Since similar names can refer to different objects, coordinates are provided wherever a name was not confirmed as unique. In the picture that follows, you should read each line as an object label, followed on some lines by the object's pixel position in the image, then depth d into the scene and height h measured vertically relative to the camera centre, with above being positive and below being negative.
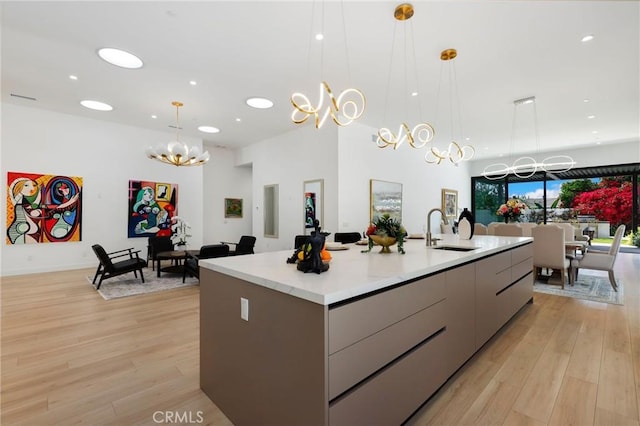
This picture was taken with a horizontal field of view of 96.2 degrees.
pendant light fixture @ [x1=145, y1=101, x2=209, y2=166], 5.55 +1.22
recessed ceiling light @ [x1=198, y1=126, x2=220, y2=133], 7.20 +2.19
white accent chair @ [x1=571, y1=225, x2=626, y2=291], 4.67 -0.76
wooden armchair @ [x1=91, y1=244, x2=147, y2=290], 4.74 -0.91
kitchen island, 1.26 -0.65
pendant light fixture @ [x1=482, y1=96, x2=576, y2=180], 5.52 +1.95
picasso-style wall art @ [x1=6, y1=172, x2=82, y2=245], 5.77 +0.13
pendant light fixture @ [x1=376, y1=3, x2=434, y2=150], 2.91 +2.10
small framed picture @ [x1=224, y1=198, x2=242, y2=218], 9.63 +0.25
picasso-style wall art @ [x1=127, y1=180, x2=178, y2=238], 7.14 +0.19
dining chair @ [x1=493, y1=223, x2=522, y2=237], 5.39 -0.29
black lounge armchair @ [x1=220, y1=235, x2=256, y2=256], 5.96 -0.66
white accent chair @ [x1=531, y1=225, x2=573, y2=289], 4.74 -0.58
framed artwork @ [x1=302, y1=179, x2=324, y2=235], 6.58 +0.33
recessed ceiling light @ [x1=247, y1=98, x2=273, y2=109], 5.42 +2.17
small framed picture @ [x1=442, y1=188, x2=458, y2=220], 10.08 +0.46
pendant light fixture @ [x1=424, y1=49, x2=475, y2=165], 3.83 +2.15
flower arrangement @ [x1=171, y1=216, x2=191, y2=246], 6.39 -0.44
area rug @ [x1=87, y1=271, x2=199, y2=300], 4.59 -1.24
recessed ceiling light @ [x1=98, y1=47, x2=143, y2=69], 3.79 +2.16
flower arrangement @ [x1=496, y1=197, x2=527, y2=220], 6.10 +0.13
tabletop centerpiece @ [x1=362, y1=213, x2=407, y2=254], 2.43 -0.16
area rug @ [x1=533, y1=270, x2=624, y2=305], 4.26 -1.23
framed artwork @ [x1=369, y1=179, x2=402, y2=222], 6.98 +0.43
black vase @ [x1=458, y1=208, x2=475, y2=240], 3.44 -0.15
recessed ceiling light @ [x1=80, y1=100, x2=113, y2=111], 5.61 +2.19
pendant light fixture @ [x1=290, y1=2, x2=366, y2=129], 3.03 +2.13
